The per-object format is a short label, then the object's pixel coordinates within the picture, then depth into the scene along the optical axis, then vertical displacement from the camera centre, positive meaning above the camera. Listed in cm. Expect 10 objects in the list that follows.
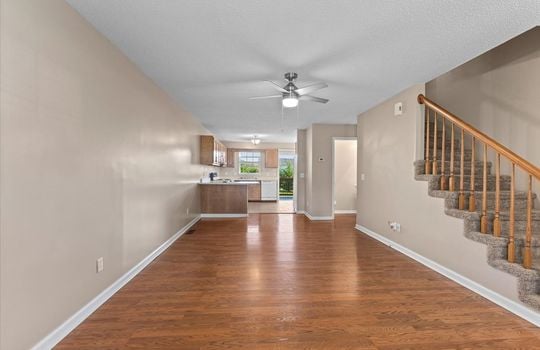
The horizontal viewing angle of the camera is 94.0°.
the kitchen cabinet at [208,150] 628 +62
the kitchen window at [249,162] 1005 +52
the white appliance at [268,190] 987 -59
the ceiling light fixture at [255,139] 835 +119
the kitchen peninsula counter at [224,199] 646 -63
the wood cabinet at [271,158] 987 +67
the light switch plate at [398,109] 376 +102
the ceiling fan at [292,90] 304 +106
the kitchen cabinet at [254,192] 980 -66
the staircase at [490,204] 210 -30
